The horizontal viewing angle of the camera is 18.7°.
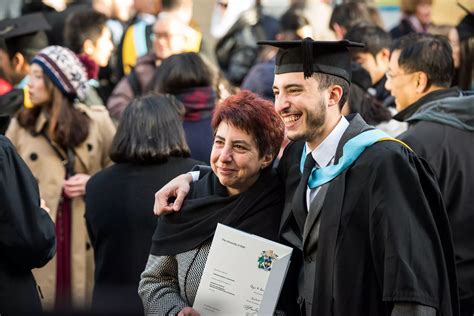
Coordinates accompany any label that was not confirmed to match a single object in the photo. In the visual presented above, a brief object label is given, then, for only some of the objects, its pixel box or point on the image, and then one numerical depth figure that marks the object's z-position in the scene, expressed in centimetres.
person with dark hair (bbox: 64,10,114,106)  1325
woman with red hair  677
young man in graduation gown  591
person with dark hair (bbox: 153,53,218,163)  992
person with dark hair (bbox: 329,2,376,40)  1424
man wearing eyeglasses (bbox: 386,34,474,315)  811
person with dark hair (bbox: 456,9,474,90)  1060
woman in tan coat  1013
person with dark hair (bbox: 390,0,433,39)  1692
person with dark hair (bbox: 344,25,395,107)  1181
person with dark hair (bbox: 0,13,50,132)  1137
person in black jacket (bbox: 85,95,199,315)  857
